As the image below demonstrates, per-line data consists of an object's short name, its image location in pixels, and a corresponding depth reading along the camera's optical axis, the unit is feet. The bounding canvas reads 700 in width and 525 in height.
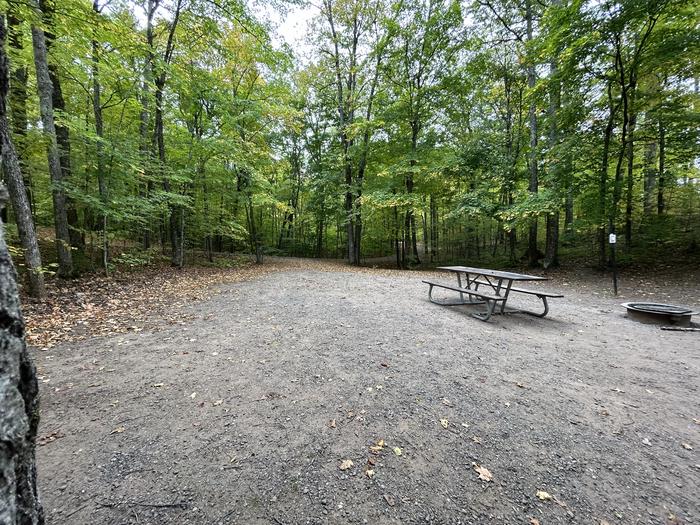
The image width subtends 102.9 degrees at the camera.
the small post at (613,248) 22.56
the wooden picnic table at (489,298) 16.28
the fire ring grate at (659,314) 15.51
